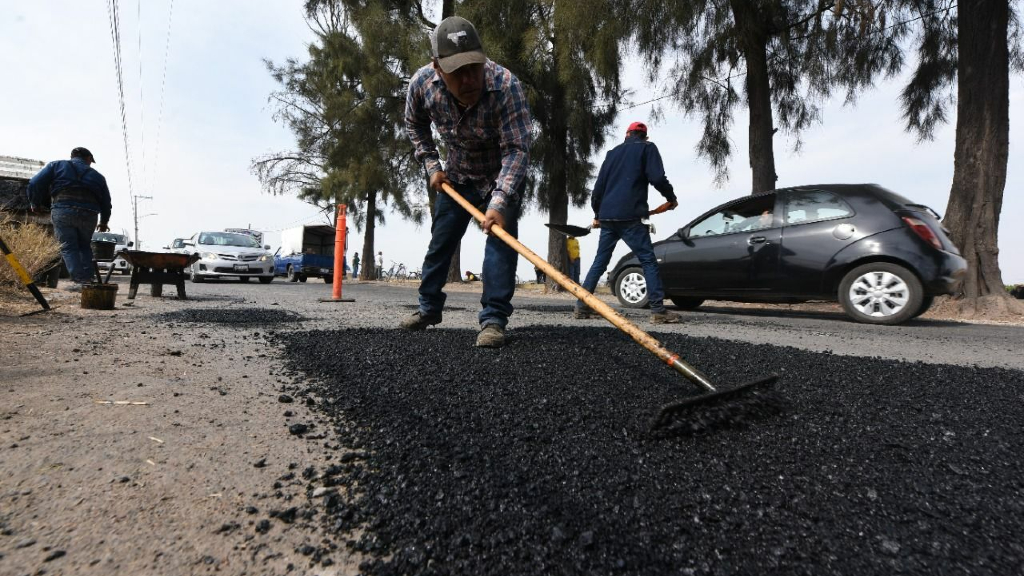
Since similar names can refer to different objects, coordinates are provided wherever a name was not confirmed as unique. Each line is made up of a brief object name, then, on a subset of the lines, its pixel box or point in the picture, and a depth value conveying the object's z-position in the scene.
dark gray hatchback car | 5.18
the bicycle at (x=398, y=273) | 31.75
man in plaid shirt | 2.81
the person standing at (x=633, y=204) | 5.03
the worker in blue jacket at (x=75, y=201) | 6.06
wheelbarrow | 6.71
